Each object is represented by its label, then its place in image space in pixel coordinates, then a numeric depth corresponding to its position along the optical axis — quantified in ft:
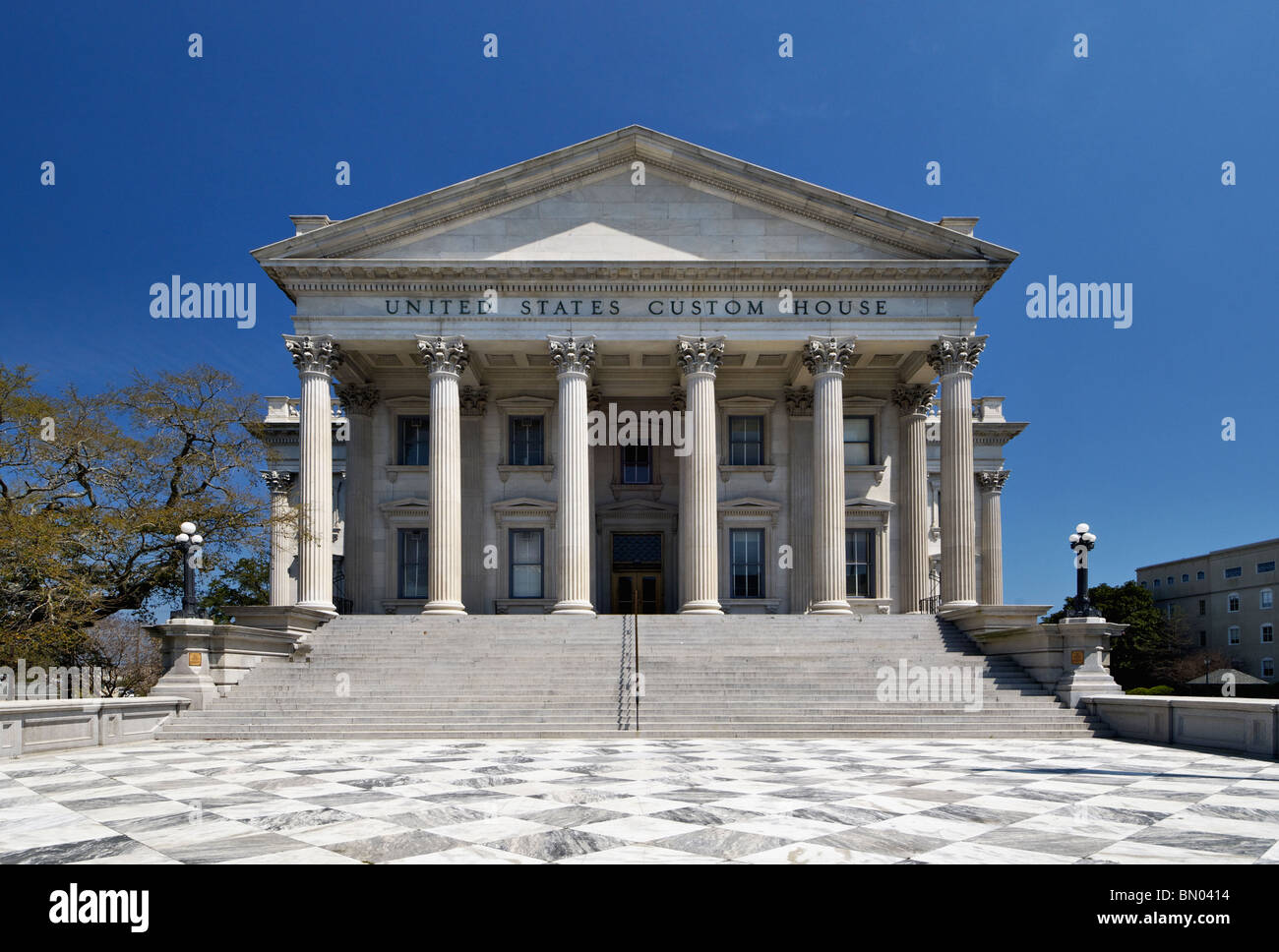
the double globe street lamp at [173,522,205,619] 69.87
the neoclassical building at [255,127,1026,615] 100.68
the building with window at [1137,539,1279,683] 245.86
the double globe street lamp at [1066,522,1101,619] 69.82
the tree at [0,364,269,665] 77.61
